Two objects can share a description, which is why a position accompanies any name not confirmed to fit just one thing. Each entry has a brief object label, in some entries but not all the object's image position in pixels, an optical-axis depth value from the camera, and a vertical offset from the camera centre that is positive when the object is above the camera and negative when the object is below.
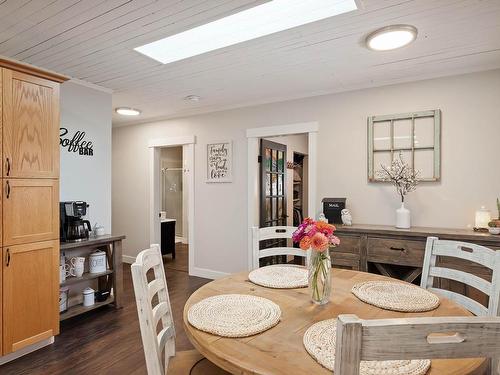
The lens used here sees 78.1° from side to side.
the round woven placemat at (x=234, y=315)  1.18 -0.54
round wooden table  0.96 -0.55
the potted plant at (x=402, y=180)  2.99 +0.08
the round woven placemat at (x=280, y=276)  1.71 -0.53
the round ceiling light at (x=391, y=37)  2.16 +1.10
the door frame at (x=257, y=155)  3.68 +0.37
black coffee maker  2.93 -0.34
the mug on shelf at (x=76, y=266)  3.00 -0.77
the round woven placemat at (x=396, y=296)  1.39 -0.53
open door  4.16 -0.02
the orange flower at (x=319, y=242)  1.45 -0.26
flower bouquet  1.46 -0.33
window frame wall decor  3.04 +0.48
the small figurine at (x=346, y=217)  3.25 -0.31
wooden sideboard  2.54 -0.59
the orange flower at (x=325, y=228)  1.50 -0.20
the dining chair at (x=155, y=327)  1.19 -0.59
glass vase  1.46 -0.43
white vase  2.98 -0.30
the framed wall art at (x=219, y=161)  4.31 +0.38
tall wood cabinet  2.21 -0.13
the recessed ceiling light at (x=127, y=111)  4.40 +1.11
